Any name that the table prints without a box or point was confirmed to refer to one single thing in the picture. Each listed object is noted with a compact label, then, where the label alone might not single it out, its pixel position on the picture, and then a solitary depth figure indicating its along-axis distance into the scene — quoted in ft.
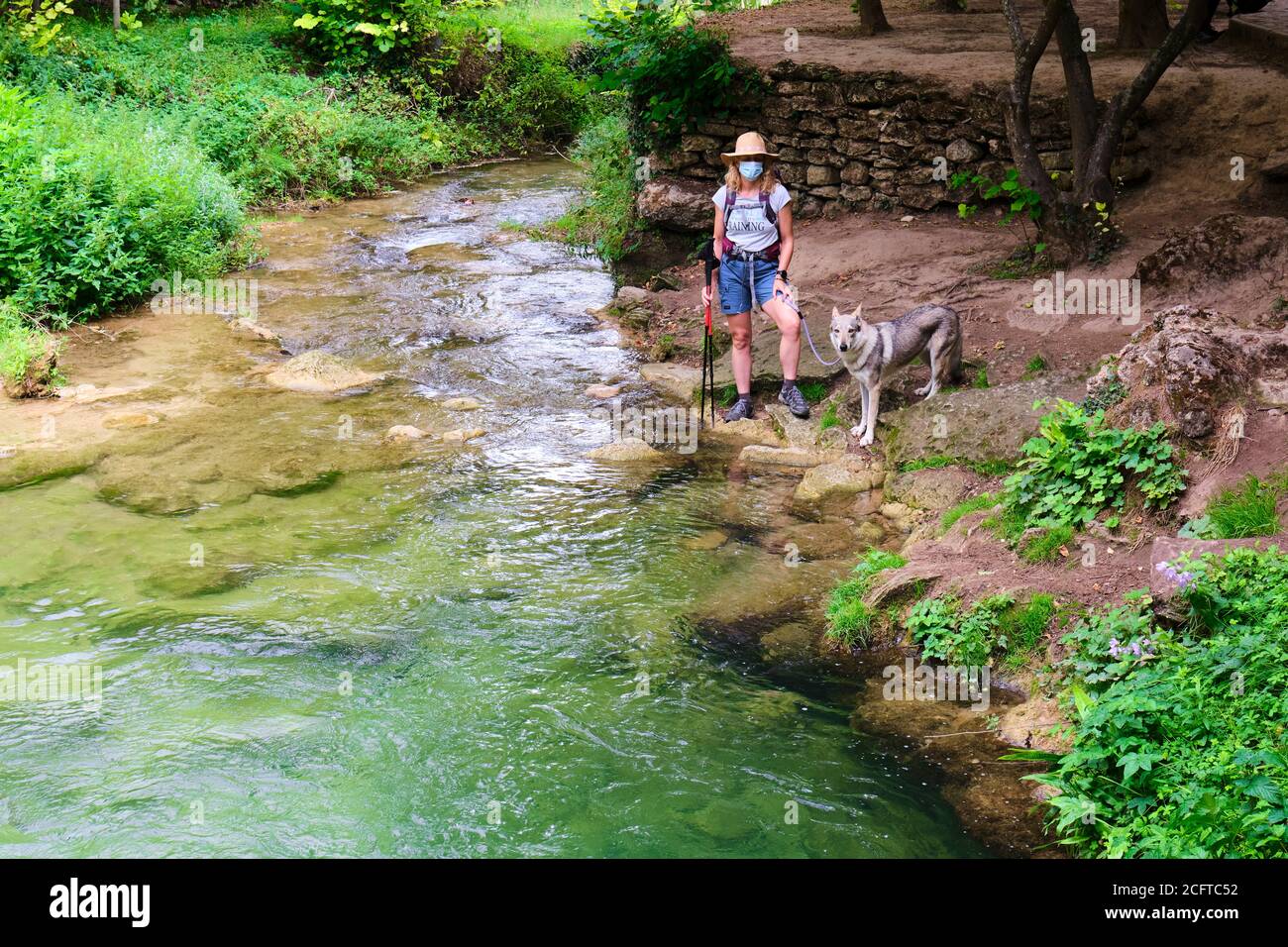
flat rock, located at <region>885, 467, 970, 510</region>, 24.50
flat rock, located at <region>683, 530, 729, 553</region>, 23.70
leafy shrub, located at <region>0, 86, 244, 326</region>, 36.65
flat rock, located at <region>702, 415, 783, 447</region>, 30.25
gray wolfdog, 27.09
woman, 28.89
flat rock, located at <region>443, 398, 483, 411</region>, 32.27
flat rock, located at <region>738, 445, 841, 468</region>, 28.37
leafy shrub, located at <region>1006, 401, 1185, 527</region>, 19.81
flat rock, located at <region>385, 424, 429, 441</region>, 29.73
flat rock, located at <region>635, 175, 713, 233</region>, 42.27
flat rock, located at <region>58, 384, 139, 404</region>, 31.48
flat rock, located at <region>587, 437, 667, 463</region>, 28.81
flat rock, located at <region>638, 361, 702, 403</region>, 33.58
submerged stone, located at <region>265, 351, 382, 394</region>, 33.45
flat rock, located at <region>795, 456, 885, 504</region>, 26.43
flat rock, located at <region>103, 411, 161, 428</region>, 29.73
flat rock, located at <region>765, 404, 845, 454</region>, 28.86
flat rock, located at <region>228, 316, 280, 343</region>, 37.73
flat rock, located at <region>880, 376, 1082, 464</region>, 24.73
